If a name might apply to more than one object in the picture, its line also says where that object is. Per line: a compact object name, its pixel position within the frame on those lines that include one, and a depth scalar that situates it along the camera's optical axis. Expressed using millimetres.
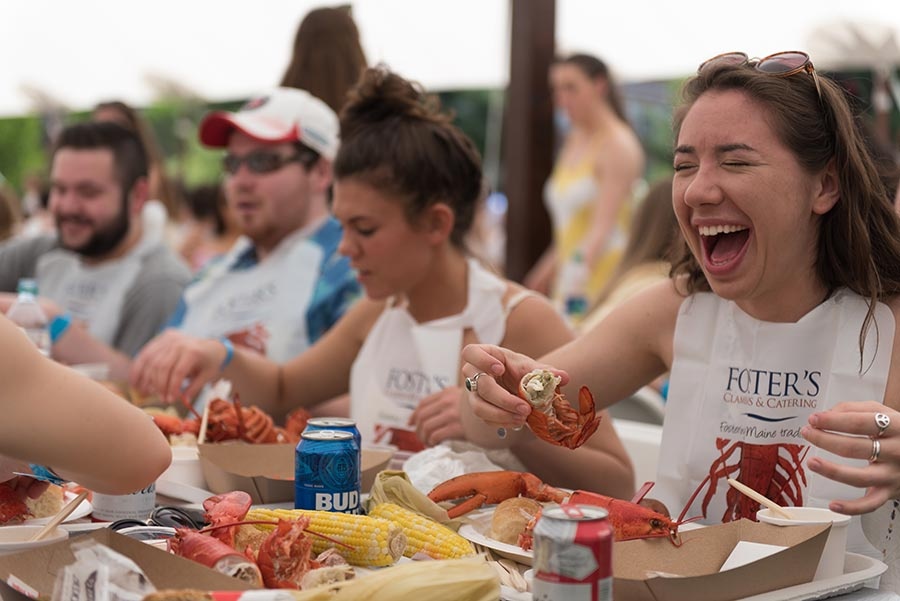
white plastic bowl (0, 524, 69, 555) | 2116
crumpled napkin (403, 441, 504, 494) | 2389
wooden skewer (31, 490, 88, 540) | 2137
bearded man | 4443
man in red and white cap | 3606
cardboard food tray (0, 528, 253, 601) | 2015
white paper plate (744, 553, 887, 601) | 2073
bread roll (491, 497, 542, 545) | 2198
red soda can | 1901
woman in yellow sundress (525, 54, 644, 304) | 6609
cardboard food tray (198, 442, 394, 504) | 2393
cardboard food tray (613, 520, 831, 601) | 2013
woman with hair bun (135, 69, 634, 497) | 2876
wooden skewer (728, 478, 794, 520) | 2139
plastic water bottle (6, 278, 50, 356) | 3118
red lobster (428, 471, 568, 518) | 2302
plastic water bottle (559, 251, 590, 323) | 6535
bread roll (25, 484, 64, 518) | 2268
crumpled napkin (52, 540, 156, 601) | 1934
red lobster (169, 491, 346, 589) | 2041
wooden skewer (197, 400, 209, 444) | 2621
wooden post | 6719
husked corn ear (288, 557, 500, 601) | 1973
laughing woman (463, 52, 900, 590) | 2372
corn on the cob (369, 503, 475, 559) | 2160
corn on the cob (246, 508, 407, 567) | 2130
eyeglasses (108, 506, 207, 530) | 2255
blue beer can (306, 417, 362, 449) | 2282
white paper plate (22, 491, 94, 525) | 2258
